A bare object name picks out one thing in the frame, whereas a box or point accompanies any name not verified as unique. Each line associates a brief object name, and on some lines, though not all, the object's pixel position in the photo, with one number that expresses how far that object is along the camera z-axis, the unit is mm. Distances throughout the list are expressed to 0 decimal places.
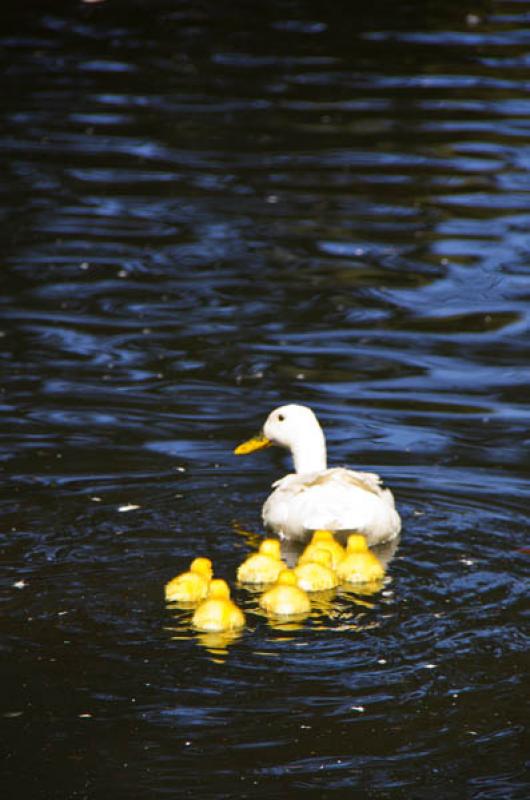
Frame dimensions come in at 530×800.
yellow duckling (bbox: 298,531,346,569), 13683
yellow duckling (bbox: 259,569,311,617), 12555
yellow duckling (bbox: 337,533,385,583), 13359
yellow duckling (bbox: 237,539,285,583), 13336
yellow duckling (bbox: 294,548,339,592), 13187
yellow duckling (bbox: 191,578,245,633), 12250
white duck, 14328
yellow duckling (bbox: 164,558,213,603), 12828
